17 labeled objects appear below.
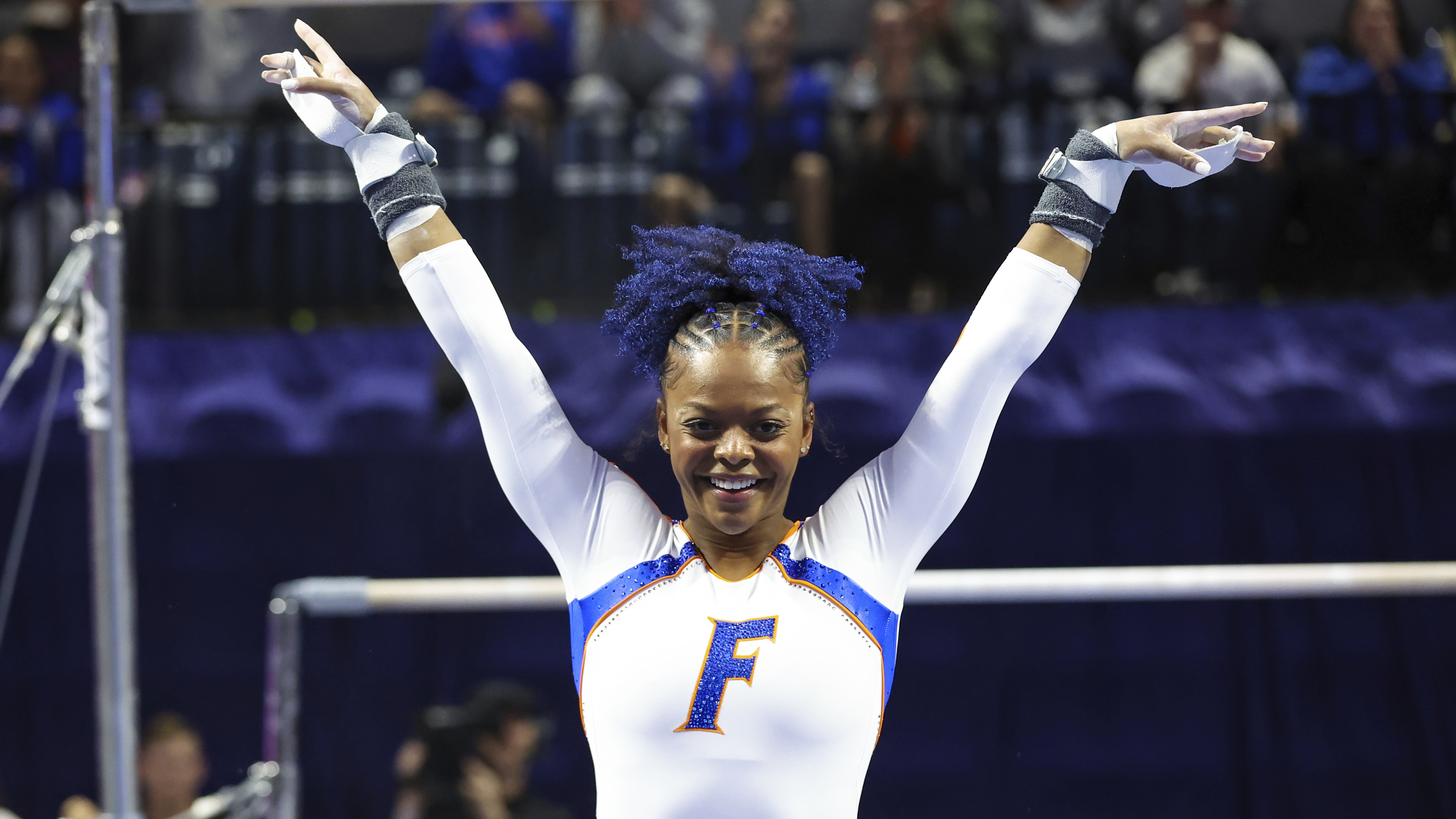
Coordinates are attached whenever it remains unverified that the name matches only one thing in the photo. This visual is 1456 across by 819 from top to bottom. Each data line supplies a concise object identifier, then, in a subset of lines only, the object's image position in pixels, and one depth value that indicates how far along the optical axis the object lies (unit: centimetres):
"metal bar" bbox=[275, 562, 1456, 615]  532
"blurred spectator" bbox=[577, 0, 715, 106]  1012
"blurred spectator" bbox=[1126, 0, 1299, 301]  884
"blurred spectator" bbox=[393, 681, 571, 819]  807
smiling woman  307
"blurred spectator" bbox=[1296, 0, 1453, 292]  873
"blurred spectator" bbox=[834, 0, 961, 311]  898
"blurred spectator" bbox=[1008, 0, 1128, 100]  1002
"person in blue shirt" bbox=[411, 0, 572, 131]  1001
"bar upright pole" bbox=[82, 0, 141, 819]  480
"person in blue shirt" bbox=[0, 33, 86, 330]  949
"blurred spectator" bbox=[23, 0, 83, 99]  1047
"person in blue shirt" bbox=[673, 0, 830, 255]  894
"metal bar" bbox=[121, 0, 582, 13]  461
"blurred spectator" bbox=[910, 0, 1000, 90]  983
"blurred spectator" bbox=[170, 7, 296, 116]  1096
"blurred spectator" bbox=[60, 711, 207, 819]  814
